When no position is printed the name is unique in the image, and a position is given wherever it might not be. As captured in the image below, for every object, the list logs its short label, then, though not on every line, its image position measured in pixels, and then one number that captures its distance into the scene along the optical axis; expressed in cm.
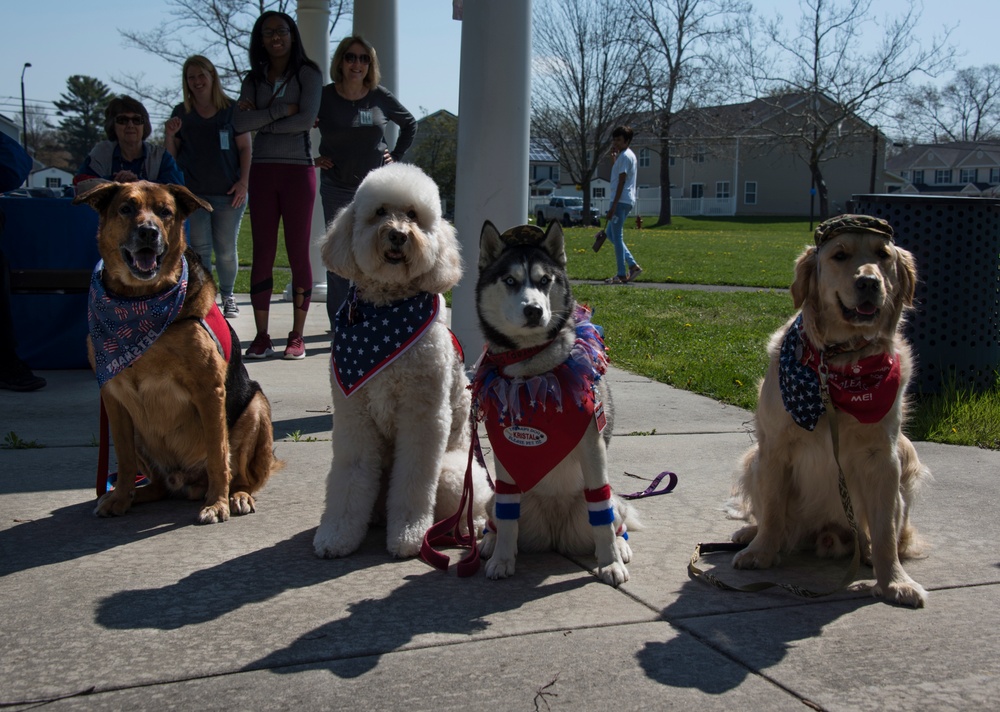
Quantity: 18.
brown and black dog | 423
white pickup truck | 5438
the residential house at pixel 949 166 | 9756
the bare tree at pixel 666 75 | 5334
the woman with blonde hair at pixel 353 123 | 773
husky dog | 357
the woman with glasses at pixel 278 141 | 762
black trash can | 614
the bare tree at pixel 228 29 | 3381
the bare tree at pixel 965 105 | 9100
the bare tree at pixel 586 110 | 5438
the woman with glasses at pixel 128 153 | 698
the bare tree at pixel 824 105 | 5131
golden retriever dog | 342
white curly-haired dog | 393
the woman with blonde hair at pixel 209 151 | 856
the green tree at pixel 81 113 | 9900
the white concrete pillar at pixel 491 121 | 664
